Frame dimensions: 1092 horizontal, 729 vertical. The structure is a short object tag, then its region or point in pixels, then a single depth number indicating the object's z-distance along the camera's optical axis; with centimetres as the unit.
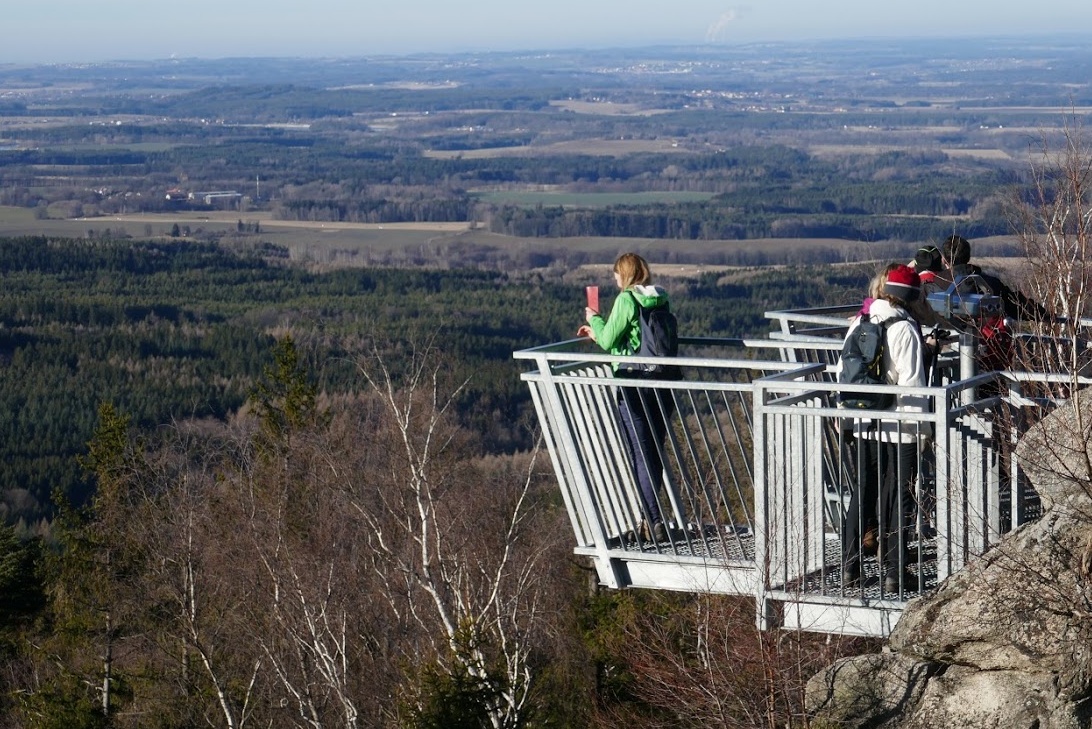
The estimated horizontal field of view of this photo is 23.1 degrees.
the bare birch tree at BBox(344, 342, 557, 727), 2092
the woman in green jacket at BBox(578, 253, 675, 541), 1520
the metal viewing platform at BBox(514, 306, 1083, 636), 1298
